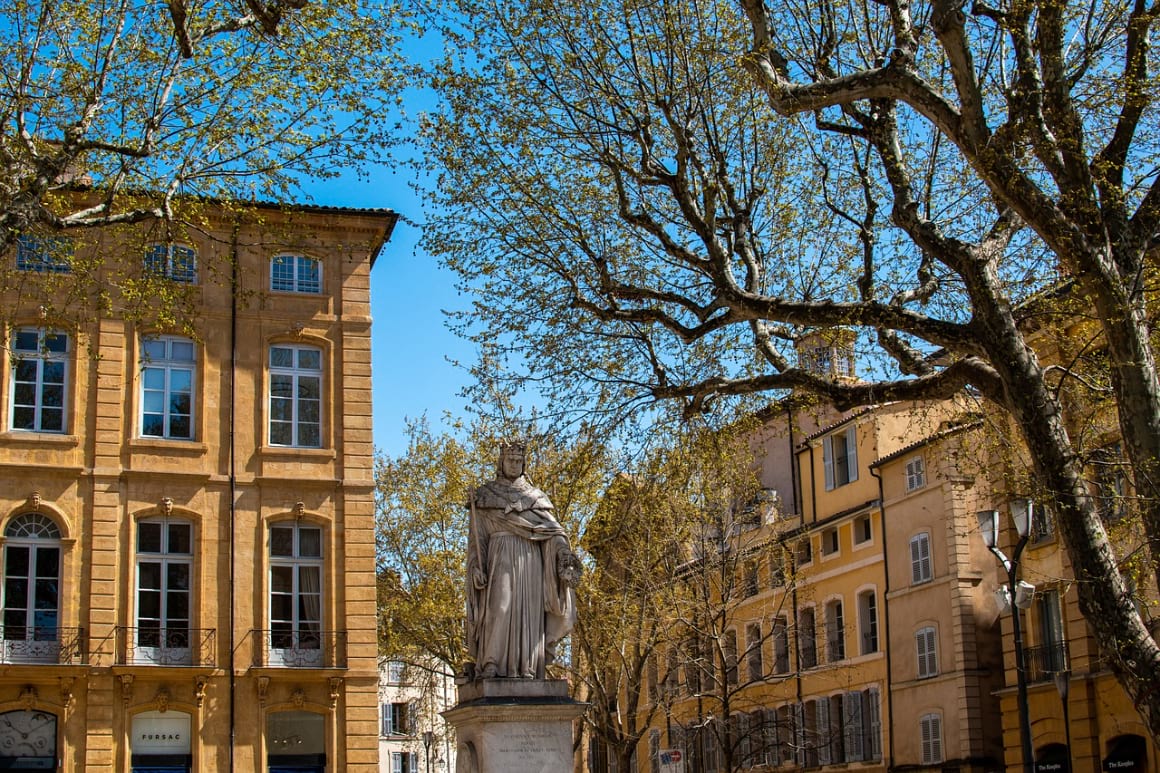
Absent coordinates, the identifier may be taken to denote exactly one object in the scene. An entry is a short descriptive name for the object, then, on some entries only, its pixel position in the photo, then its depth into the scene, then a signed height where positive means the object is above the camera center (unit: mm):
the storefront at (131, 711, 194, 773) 32500 -184
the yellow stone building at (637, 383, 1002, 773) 40969 +2776
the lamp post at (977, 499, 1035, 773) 21734 +1777
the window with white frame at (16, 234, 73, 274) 19250 +6102
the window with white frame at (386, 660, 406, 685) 76850 +2736
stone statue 14680 +1380
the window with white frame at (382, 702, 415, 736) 77625 +365
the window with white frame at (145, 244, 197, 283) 34000 +10397
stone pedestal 14023 -36
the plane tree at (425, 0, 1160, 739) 15359 +5892
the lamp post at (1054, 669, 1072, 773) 23519 +343
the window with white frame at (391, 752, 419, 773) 79312 -1790
